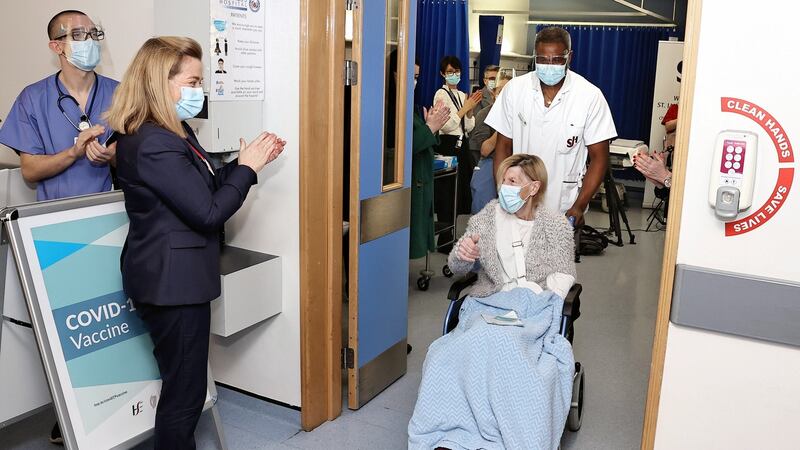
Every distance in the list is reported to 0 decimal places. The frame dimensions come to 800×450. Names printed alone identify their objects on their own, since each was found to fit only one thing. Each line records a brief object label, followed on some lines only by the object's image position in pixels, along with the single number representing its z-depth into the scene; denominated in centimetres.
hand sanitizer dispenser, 184
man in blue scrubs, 266
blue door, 299
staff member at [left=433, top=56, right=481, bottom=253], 631
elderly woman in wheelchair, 248
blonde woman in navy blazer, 217
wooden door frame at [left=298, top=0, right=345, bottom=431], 280
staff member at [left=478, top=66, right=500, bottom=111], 629
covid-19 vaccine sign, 224
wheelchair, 273
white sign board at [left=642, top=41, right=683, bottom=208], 817
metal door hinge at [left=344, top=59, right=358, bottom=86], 292
